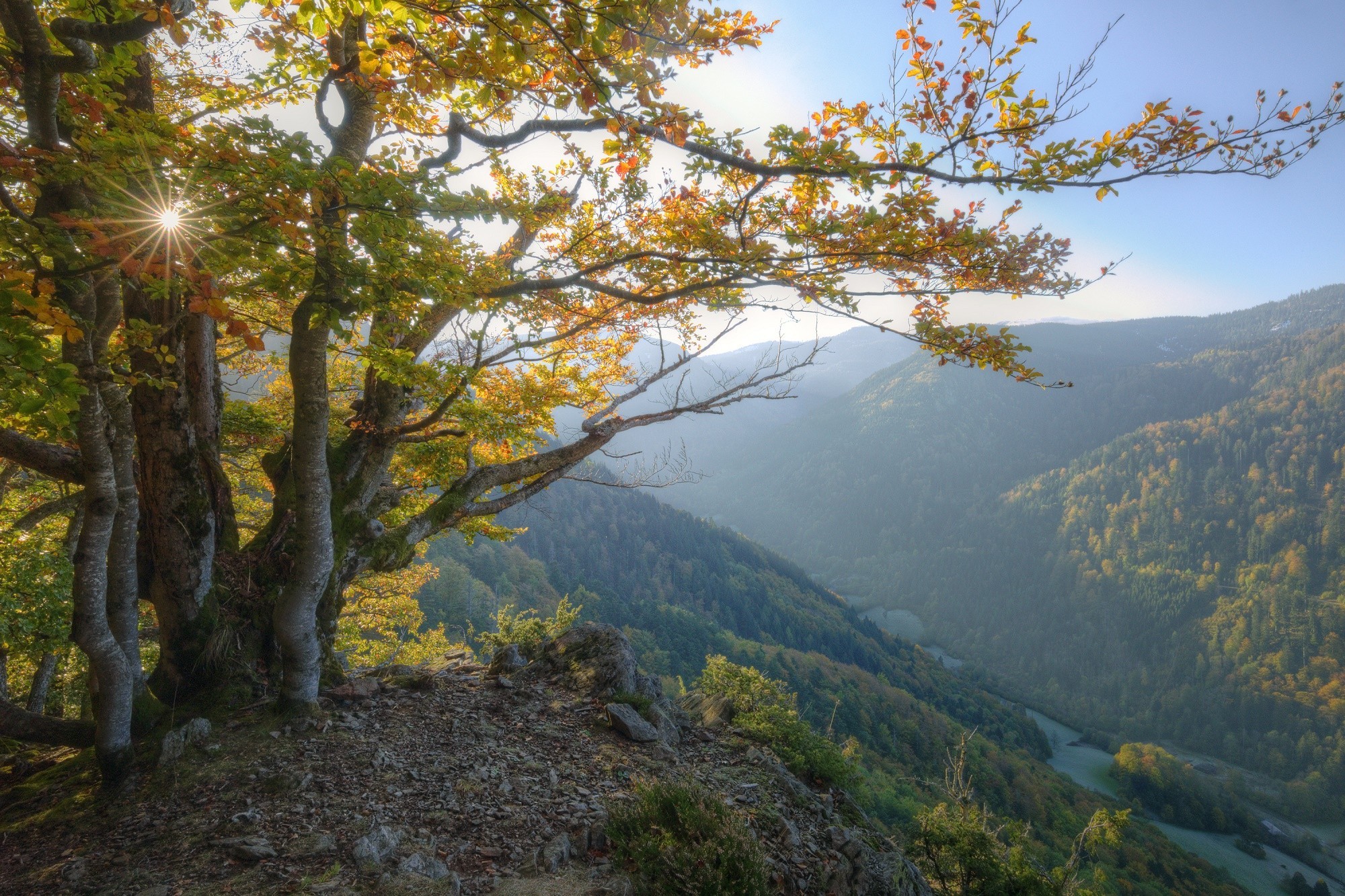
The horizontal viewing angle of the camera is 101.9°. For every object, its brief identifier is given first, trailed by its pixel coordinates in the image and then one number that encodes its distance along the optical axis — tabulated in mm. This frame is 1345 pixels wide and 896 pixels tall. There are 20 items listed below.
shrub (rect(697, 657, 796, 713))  12000
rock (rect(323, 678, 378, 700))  6855
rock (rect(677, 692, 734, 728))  9219
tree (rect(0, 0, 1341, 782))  3359
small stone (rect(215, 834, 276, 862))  4094
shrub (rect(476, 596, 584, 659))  10648
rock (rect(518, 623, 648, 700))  8680
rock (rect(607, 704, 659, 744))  7484
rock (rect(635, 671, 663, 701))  8932
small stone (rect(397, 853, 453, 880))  4148
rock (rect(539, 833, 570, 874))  4527
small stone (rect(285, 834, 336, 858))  4215
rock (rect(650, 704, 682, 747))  7742
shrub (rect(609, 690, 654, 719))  8234
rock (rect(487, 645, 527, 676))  9461
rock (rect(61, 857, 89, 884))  3902
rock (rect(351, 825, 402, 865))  4176
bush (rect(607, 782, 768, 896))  4043
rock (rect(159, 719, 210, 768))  5273
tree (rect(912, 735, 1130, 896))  9273
